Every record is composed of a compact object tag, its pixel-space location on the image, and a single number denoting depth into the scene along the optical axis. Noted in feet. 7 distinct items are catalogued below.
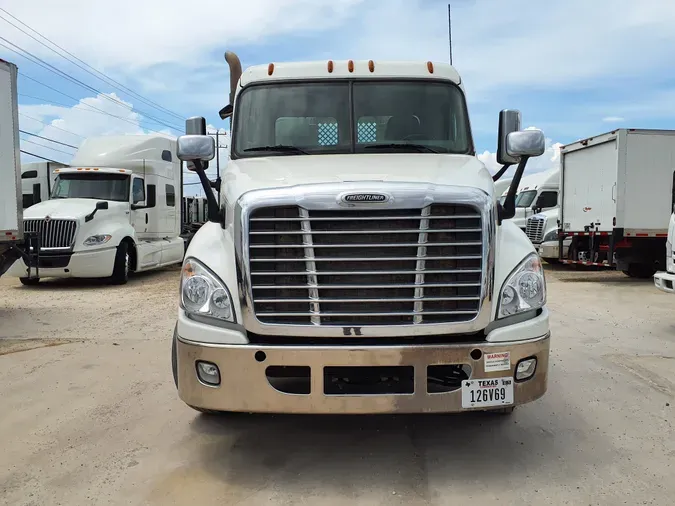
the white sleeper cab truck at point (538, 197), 60.49
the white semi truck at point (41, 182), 64.44
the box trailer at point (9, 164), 27.14
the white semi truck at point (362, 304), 10.73
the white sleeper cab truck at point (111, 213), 40.04
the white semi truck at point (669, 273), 24.49
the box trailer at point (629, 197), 42.93
